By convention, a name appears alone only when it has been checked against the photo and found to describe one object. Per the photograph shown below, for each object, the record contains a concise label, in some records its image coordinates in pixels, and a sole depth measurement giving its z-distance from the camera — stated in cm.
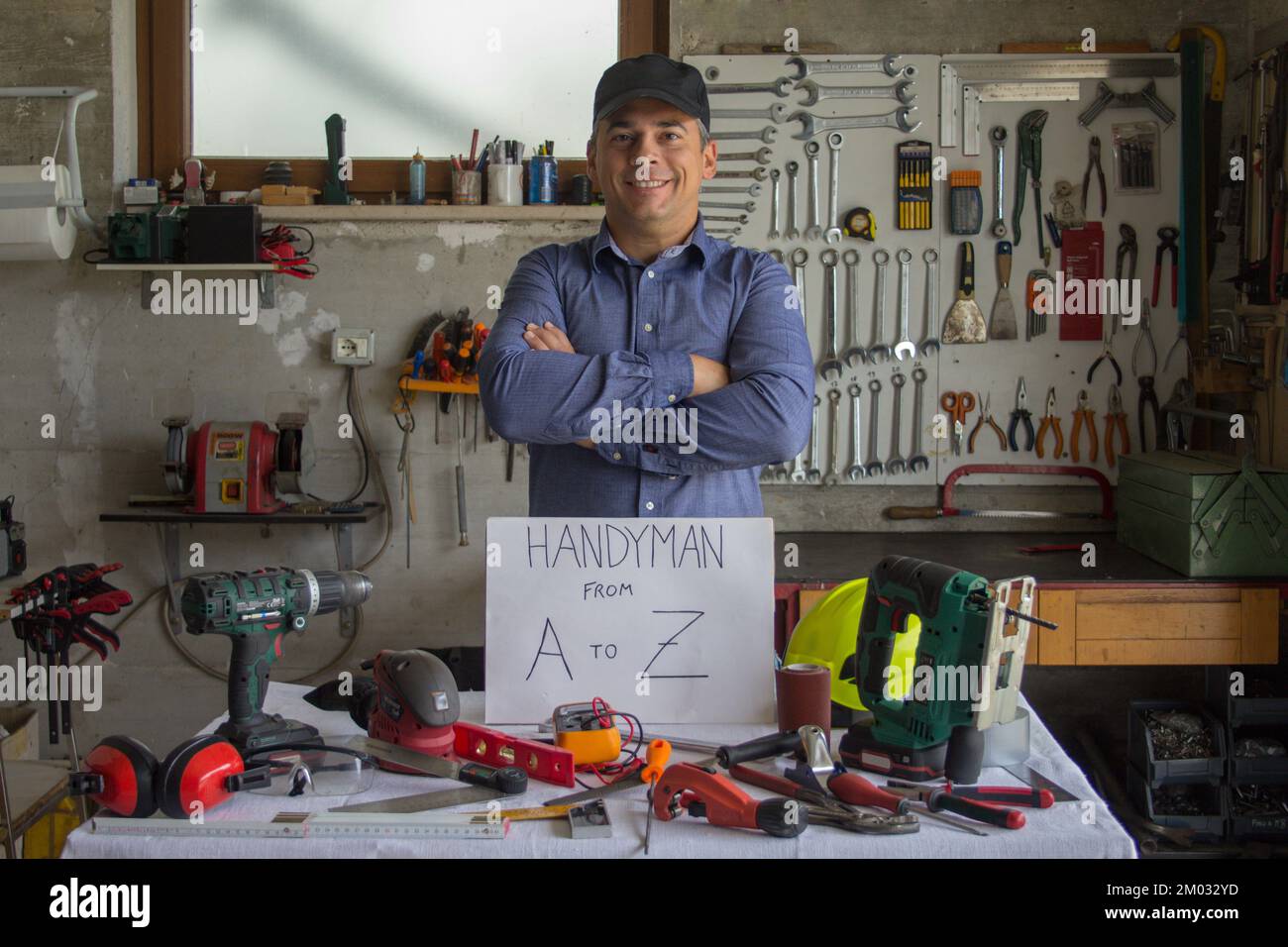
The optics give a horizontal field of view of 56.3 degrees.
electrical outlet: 398
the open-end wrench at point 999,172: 396
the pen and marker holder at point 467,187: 396
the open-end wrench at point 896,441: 403
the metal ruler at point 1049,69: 392
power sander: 167
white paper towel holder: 389
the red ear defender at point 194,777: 148
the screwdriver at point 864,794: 149
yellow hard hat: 190
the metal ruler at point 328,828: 144
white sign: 184
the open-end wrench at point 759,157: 400
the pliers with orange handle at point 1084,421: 399
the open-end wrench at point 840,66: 395
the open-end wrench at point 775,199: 402
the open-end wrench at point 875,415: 404
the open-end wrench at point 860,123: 397
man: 210
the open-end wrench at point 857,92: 396
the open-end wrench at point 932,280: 401
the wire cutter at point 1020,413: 402
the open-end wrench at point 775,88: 397
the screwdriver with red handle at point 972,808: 146
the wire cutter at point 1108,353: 398
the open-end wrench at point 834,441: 404
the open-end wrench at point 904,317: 400
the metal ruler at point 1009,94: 395
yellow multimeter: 167
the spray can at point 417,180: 400
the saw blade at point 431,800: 152
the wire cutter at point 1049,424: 401
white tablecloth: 142
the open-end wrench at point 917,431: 403
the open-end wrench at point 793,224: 402
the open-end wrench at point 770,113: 398
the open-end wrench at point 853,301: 402
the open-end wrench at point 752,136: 399
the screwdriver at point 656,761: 160
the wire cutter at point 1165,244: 395
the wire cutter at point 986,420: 402
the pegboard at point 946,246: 396
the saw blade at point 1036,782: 158
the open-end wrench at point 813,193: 400
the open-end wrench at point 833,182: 400
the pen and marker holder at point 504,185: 396
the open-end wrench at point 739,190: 402
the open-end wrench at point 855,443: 403
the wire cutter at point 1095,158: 395
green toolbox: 329
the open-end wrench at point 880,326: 401
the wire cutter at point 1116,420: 399
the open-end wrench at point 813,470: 404
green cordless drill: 168
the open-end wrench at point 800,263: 402
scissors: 402
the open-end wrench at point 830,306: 402
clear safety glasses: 158
